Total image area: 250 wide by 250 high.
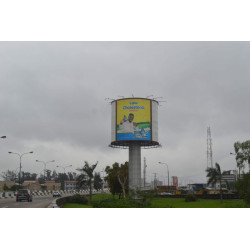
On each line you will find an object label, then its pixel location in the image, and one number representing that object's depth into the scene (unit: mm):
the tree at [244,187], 26703
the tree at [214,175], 48303
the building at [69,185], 170600
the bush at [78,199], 45250
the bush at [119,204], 31078
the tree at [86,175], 49375
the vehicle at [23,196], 41531
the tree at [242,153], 65062
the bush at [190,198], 54719
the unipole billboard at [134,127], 58128
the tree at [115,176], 61500
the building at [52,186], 150550
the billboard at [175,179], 169550
